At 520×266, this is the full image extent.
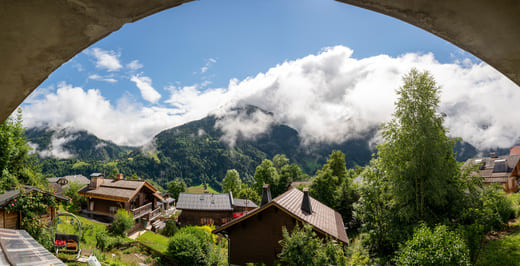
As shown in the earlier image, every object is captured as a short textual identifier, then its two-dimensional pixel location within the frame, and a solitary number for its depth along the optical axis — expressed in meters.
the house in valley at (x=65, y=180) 56.59
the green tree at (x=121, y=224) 21.46
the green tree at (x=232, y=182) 53.62
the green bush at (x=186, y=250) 15.44
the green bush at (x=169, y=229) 27.81
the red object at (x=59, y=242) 12.66
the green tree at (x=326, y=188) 28.17
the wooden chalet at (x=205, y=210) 35.34
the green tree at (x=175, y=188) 61.84
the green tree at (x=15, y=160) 15.82
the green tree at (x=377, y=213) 11.95
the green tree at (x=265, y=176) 48.09
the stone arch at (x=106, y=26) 1.28
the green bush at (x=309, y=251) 8.23
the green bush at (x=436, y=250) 6.25
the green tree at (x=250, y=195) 43.56
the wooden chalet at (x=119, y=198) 29.09
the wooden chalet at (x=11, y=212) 11.30
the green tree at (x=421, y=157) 10.87
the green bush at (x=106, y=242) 16.61
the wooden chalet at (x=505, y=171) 25.07
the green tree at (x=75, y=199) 31.88
